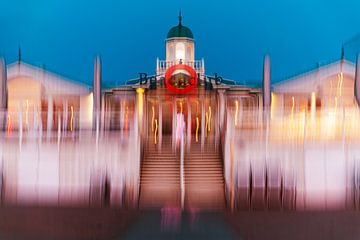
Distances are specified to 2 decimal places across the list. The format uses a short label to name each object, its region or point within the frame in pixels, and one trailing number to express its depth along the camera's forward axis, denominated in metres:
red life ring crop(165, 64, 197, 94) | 22.32
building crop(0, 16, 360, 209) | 15.27
